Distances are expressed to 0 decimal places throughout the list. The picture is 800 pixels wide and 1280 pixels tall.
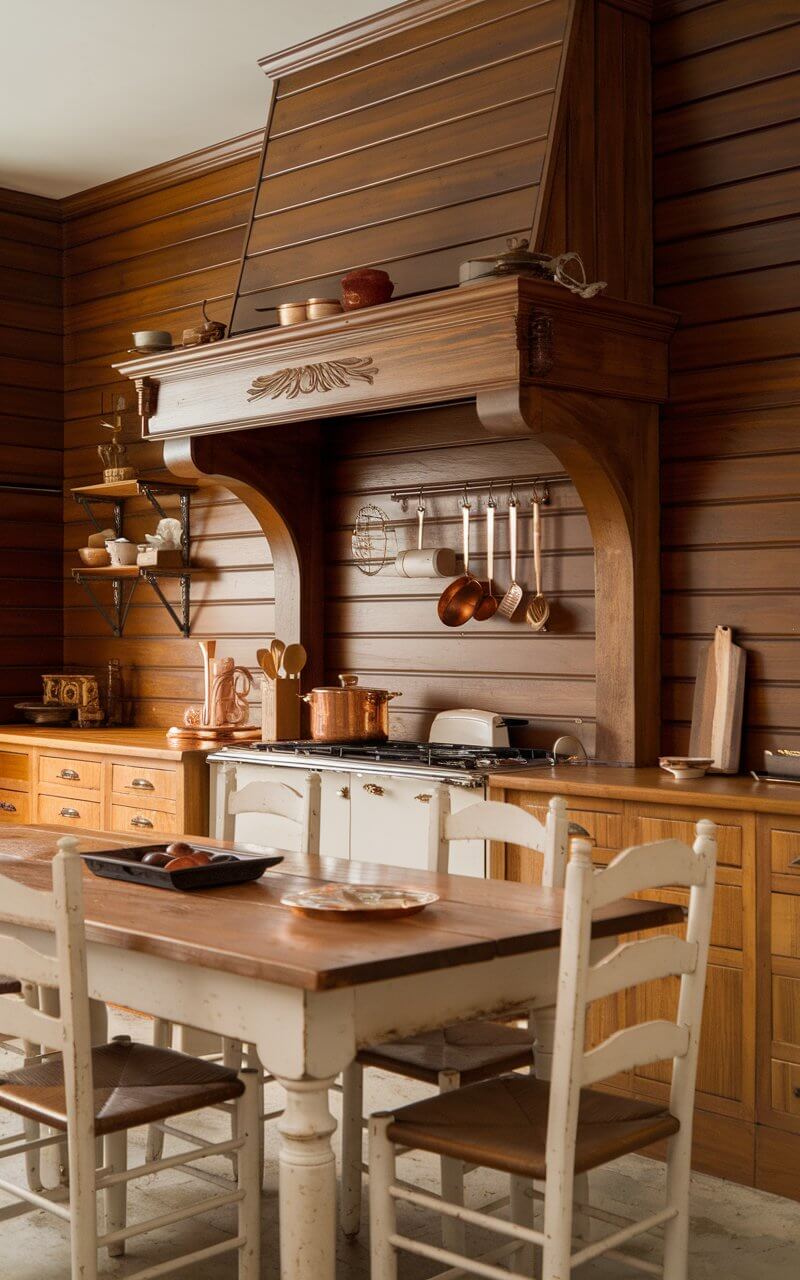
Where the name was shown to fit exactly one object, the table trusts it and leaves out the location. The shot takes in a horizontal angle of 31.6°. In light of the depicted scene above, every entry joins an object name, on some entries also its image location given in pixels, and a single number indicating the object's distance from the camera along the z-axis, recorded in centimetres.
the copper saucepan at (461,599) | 430
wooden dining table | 196
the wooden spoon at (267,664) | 466
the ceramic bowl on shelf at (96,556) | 557
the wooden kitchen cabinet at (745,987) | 303
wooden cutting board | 357
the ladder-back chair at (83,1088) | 212
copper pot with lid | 434
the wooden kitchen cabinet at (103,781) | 457
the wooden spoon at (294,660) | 466
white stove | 370
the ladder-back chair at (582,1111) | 199
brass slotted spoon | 407
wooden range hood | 349
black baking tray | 251
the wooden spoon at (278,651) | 468
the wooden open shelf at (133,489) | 529
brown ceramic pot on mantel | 392
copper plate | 226
